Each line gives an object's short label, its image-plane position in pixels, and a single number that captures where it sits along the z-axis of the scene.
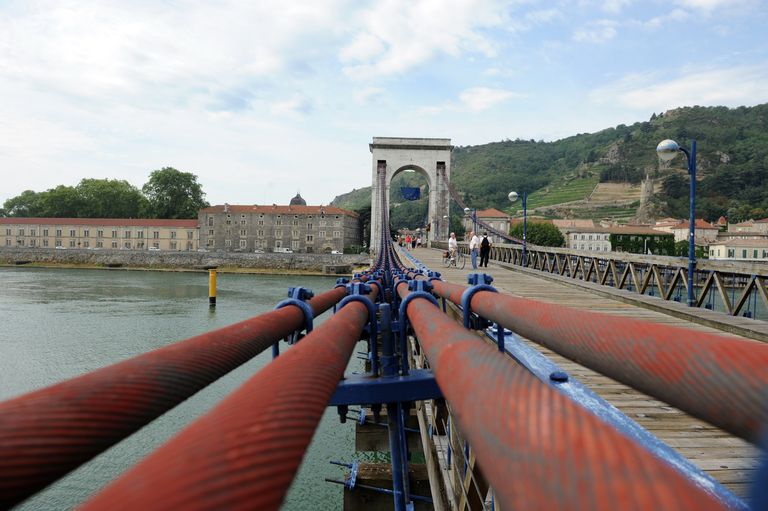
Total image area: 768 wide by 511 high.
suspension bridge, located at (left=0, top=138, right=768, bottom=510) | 0.43
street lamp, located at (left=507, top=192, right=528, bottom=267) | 15.45
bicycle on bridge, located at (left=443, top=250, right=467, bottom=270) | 16.03
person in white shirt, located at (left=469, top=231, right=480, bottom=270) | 14.65
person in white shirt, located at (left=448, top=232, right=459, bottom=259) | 15.22
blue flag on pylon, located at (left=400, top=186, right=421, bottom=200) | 47.12
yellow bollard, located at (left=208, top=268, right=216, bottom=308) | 26.70
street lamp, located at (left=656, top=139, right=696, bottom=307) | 7.33
